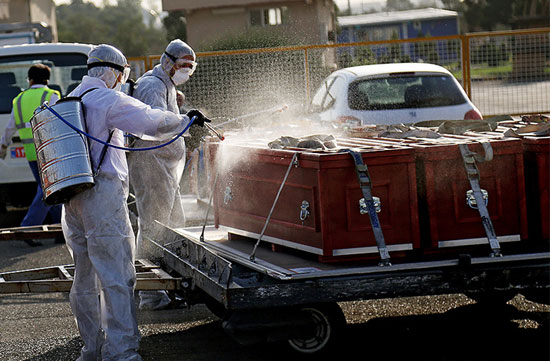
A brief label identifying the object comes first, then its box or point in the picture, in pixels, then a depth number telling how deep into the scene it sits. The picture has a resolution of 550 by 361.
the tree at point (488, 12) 62.53
